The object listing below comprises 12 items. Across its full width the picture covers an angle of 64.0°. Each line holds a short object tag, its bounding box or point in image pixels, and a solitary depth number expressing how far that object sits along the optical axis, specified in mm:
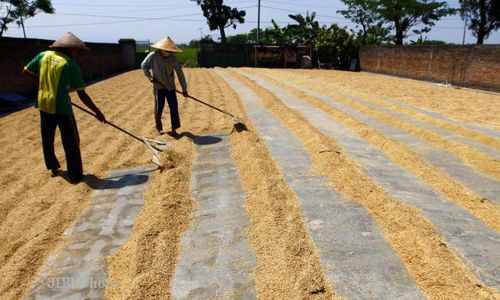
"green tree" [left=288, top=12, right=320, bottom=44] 29344
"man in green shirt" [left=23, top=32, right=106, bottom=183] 4094
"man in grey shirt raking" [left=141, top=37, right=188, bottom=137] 5777
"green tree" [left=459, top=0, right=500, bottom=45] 26172
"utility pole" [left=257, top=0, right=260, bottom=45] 34191
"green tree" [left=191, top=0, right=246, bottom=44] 40562
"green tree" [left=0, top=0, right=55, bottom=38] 27984
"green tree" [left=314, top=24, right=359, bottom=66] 25734
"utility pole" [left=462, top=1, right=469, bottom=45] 27438
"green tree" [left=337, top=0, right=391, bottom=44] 30516
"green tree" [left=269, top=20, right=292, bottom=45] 30594
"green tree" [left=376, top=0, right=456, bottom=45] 29125
